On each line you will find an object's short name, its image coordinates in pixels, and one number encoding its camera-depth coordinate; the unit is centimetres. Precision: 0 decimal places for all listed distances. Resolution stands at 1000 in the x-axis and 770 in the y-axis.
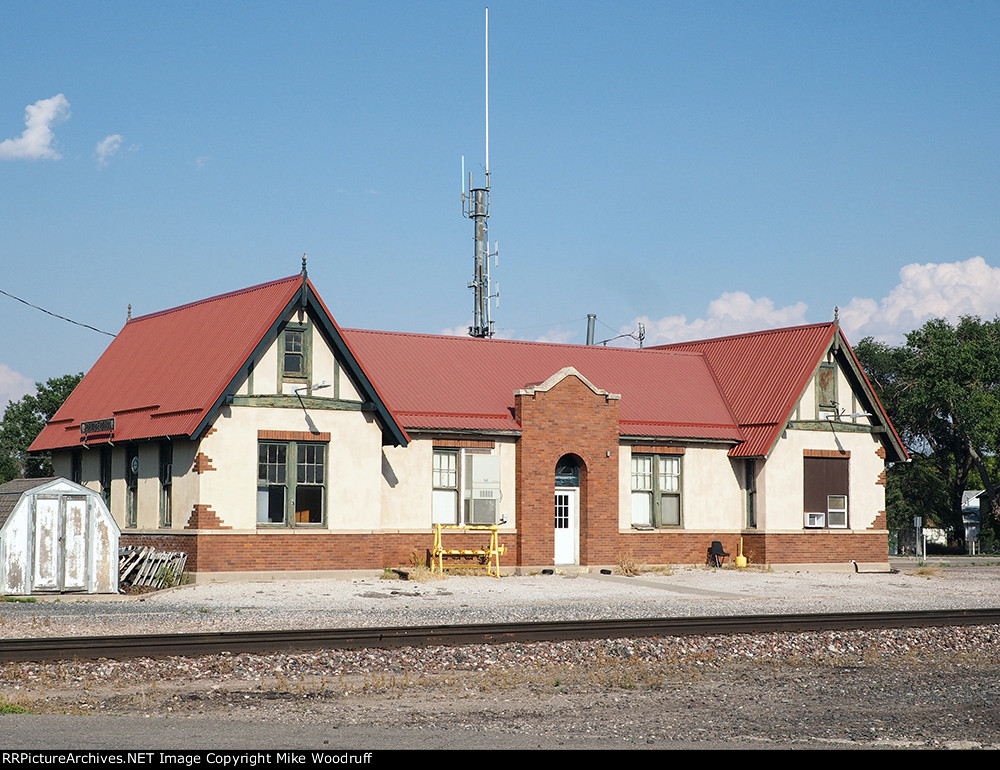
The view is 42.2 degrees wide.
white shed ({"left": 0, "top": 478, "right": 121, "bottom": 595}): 2483
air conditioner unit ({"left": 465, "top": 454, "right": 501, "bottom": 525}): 3225
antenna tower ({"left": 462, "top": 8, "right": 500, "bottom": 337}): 4916
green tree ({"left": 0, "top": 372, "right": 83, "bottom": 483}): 6359
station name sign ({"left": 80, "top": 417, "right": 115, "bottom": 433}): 3170
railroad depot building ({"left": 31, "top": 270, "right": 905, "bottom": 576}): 2902
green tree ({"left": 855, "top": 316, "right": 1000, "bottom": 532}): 6247
